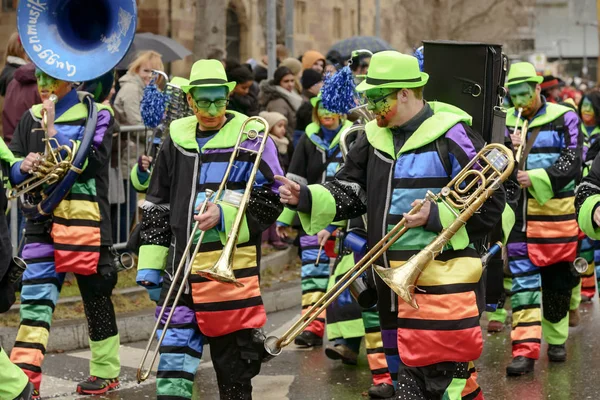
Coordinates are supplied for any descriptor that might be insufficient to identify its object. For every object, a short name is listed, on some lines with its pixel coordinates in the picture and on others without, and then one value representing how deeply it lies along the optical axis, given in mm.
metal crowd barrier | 14247
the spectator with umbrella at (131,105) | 14435
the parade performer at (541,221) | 11271
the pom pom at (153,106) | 11479
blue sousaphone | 9887
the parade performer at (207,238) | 8367
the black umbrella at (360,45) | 23978
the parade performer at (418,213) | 7576
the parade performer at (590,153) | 13363
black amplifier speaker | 8633
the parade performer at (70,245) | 9830
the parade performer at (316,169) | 12291
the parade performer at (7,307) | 7649
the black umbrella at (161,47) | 21248
